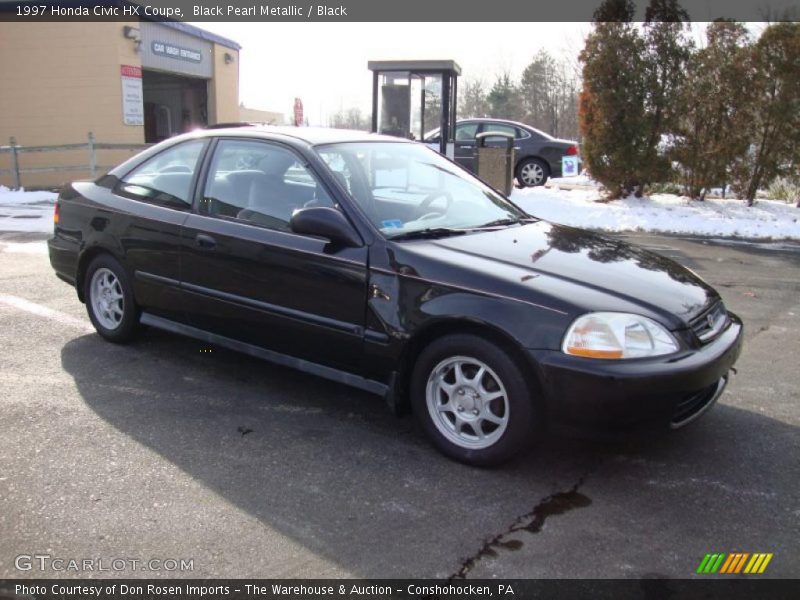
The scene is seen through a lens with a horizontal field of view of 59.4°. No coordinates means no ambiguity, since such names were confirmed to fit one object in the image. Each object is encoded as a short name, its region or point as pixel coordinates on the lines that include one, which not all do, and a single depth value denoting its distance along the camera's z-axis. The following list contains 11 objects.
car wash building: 17.33
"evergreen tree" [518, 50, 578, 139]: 41.03
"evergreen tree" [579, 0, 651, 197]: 12.33
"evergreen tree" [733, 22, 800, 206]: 11.47
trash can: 13.04
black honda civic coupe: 3.08
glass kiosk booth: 13.03
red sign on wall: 17.48
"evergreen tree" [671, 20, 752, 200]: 11.85
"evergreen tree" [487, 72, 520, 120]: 47.56
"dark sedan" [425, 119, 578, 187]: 15.98
